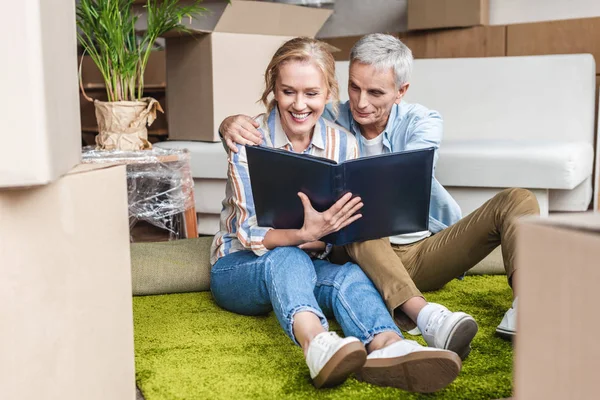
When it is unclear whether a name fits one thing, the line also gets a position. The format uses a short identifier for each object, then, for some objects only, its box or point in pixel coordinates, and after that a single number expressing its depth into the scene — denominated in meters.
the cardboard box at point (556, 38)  2.77
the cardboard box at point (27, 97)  0.85
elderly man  1.43
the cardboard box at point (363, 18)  3.29
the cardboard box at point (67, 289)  0.91
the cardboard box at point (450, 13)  2.93
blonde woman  1.16
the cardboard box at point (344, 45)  3.34
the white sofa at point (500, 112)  2.34
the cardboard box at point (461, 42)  2.94
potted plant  2.27
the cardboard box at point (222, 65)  2.61
